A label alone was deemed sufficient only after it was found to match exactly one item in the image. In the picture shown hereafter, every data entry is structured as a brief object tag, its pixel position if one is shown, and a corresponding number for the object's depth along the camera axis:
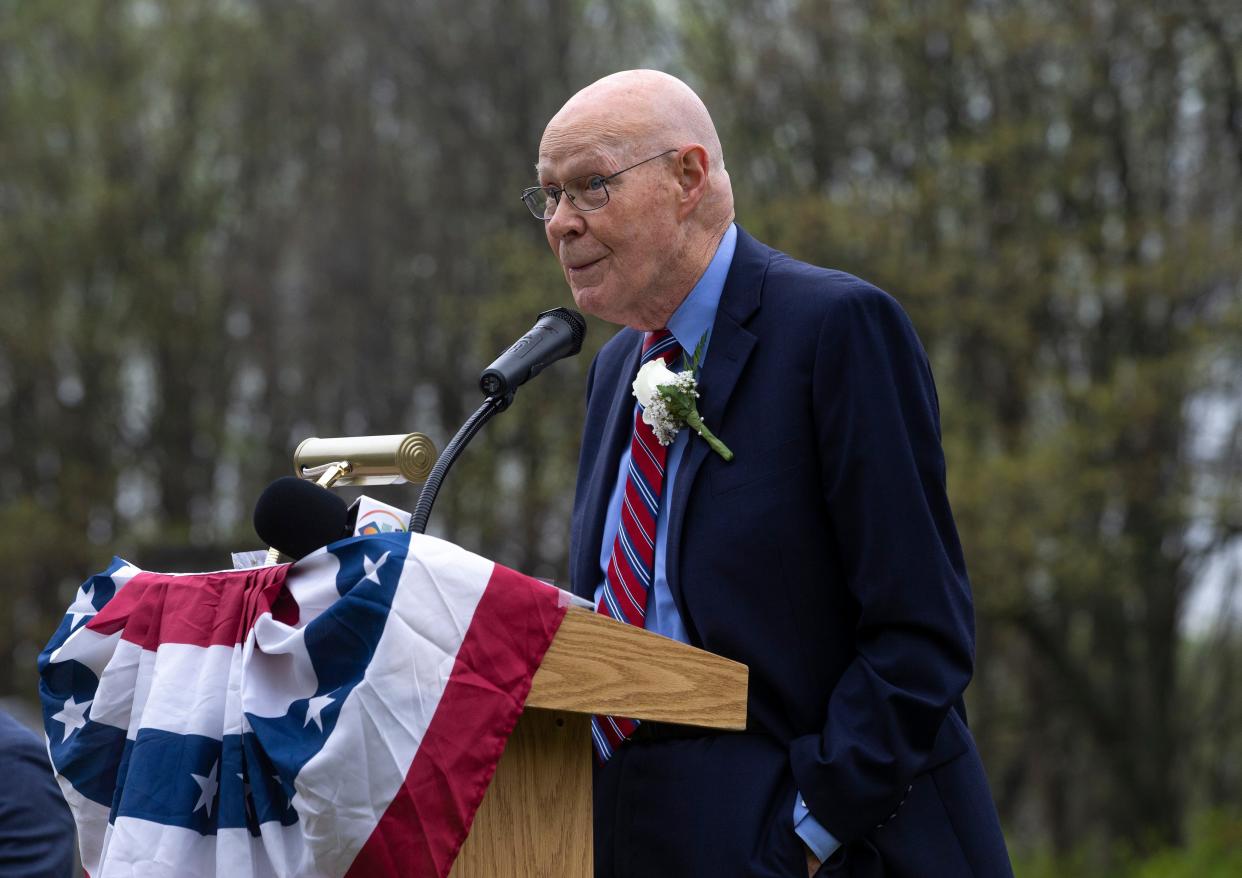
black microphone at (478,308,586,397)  4.85
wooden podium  4.20
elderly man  4.70
